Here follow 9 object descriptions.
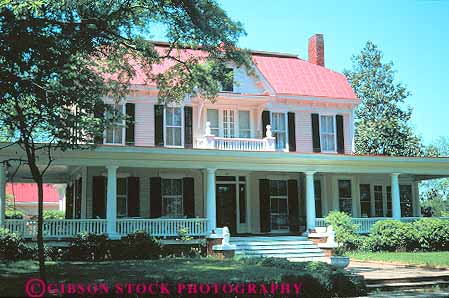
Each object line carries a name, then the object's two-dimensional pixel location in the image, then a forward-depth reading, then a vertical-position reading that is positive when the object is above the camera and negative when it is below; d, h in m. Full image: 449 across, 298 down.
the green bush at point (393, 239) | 22.62 -1.49
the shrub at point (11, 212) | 44.85 -0.30
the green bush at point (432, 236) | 22.73 -1.39
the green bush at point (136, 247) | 18.92 -1.44
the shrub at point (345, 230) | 22.53 -1.08
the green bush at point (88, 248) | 18.73 -1.41
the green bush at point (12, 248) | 17.70 -1.29
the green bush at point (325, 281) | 11.97 -1.75
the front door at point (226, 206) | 24.25 -0.01
